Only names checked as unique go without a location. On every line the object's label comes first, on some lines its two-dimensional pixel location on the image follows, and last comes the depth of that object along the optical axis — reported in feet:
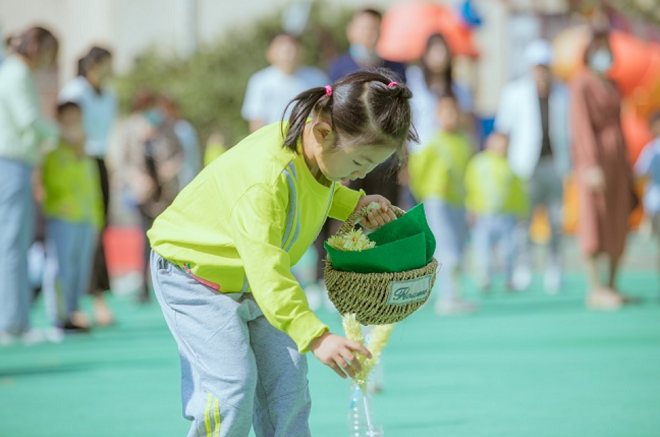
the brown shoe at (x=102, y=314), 62.13
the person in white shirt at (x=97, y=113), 62.59
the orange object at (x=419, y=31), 135.64
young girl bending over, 23.08
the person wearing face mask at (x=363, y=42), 57.41
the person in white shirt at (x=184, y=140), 74.84
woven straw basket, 24.36
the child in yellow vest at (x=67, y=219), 57.52
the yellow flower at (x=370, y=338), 28.25
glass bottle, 30.17
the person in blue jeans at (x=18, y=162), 53.26
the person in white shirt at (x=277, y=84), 59.82
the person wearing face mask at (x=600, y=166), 66.49
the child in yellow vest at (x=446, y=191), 64.54
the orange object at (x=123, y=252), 96.04
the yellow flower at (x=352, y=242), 24.94
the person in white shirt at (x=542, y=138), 74.95
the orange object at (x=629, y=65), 133.49
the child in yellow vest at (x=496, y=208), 79.30
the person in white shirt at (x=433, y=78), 63.87
